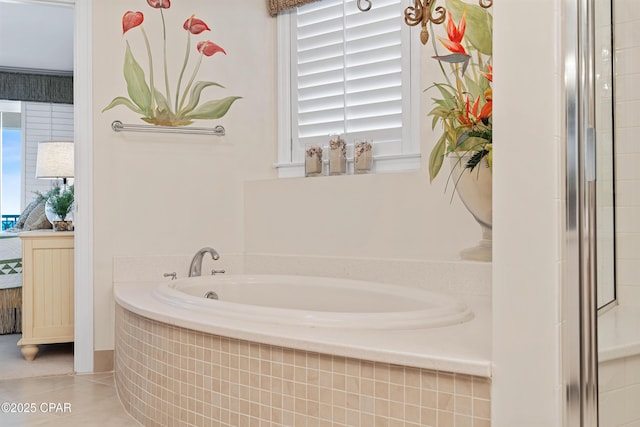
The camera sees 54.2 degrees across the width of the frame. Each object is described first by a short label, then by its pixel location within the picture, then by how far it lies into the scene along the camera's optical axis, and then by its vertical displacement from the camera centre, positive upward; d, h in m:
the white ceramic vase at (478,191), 2.38 +0.09
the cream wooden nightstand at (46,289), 3.60 -0.43
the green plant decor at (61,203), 3.91 +0.08
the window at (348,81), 3.14 +0.71
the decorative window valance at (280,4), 3.51 +1.20
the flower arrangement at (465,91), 2.36 +0.53
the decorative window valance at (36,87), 6.67 +1.39
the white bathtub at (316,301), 1.88 -0.33
